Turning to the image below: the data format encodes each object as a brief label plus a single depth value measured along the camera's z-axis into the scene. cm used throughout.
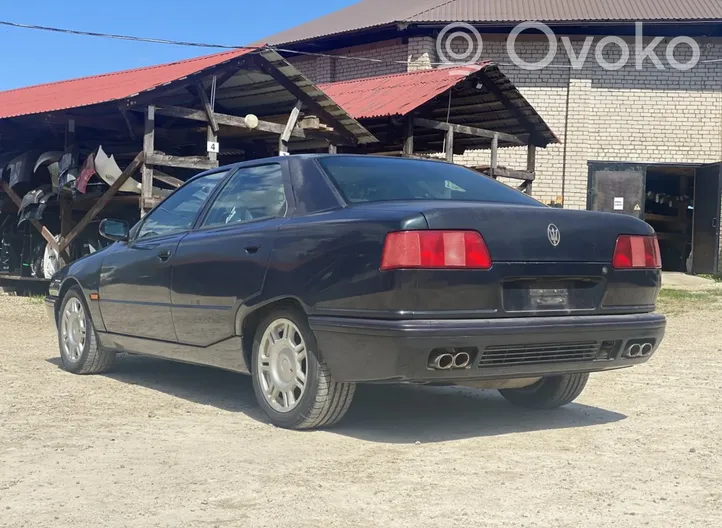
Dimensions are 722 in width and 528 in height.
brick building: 2095
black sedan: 415
